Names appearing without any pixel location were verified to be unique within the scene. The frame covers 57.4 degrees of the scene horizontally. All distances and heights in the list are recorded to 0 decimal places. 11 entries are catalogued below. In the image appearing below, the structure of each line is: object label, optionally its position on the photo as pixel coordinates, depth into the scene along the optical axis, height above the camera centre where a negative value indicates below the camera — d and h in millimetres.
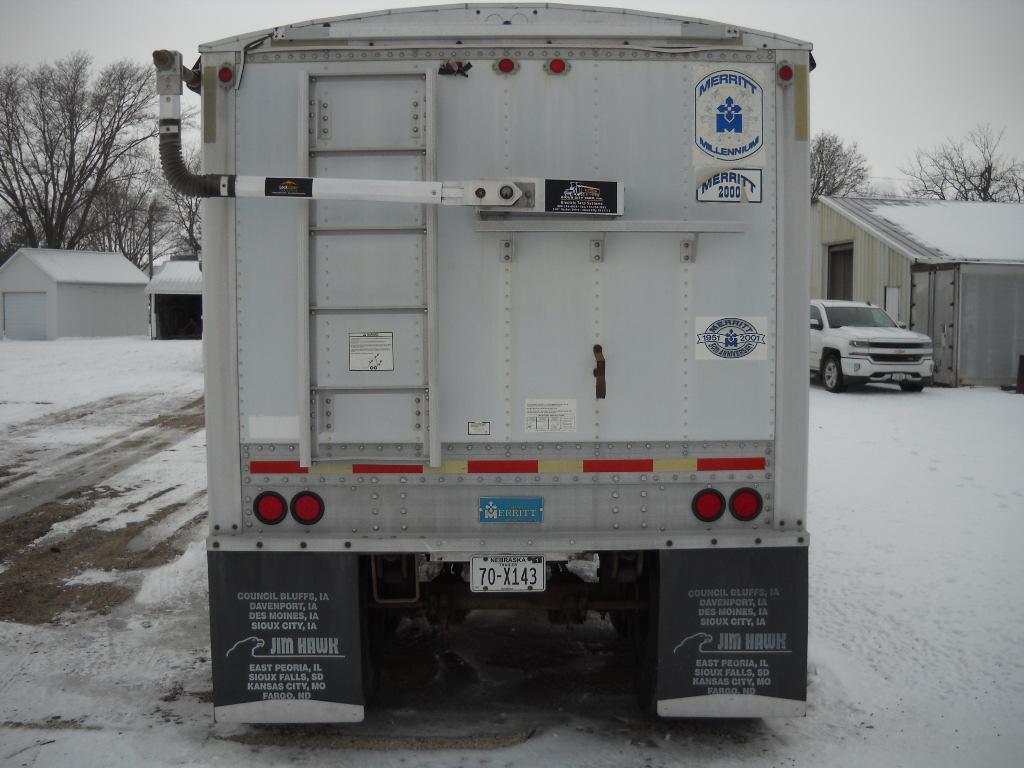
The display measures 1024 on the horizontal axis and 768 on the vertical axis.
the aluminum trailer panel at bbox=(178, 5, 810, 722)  3826 +153
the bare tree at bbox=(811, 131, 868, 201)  56688 +9655
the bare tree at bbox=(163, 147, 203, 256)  58825 +7395
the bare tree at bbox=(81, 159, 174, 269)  55344 +7786
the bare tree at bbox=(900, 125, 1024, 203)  48375 +7624
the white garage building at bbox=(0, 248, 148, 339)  40938 +1640
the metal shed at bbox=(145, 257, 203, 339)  38094 +1271
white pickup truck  18062 -531
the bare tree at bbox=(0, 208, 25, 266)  54062 +5802
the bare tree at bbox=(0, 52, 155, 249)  49594 +10327
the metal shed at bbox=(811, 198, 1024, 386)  20797 +1328
